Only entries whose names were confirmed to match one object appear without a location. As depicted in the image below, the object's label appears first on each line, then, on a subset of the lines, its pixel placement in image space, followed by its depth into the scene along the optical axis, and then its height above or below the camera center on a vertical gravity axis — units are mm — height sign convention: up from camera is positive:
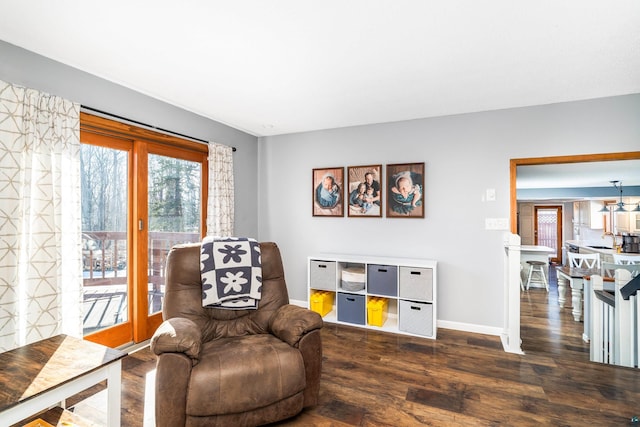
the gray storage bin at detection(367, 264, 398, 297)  3316 -748
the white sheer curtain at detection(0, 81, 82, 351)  1914 -23
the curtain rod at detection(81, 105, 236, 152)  2389 +830
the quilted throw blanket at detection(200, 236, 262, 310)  2162 -452
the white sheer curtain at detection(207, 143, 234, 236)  3484 +252
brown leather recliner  1581 -850
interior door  10328 -545
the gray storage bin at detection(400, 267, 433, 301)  3160 -756
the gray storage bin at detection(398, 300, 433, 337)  3164 -1125
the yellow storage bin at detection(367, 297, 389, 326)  3396 -1135
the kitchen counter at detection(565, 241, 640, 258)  7209 -833
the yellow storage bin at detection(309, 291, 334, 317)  3668 -1102
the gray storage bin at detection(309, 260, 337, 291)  3602 -752
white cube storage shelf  3176 -858
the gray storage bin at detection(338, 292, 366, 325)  3467 -1116
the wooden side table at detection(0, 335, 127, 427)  1122 -679
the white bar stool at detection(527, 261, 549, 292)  5543 -1167
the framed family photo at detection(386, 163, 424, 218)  3523 +270
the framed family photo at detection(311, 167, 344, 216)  3918 +287
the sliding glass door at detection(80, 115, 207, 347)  2539 -91
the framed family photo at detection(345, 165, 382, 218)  3721 +276
